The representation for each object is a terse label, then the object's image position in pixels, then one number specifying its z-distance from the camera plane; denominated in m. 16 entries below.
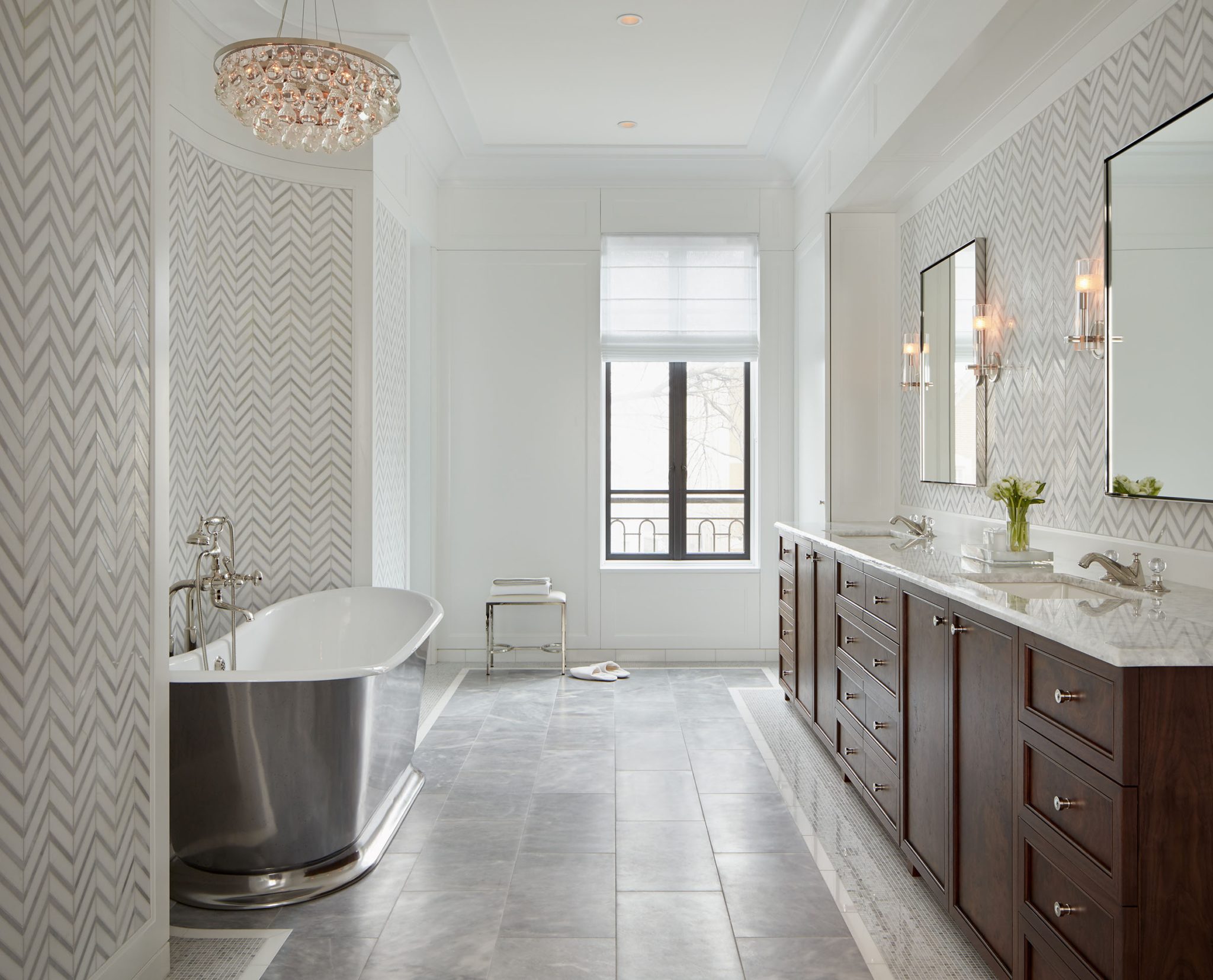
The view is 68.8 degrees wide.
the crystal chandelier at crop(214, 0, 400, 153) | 2.43
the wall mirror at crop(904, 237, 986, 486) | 3.41
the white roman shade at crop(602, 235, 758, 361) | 5.32
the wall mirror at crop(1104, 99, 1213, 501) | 2.07
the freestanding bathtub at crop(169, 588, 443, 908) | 2.31
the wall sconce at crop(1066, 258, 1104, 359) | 2.47
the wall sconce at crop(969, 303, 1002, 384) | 3.24
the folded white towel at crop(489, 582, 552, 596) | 5.05
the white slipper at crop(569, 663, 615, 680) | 4.95
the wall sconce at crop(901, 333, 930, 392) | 3.90
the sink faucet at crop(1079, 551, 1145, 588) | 2.15
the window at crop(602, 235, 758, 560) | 5.32
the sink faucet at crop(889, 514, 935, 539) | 3.51
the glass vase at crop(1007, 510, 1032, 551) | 2.58
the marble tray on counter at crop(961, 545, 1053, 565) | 2.56
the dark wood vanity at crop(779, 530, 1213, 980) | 1.44
